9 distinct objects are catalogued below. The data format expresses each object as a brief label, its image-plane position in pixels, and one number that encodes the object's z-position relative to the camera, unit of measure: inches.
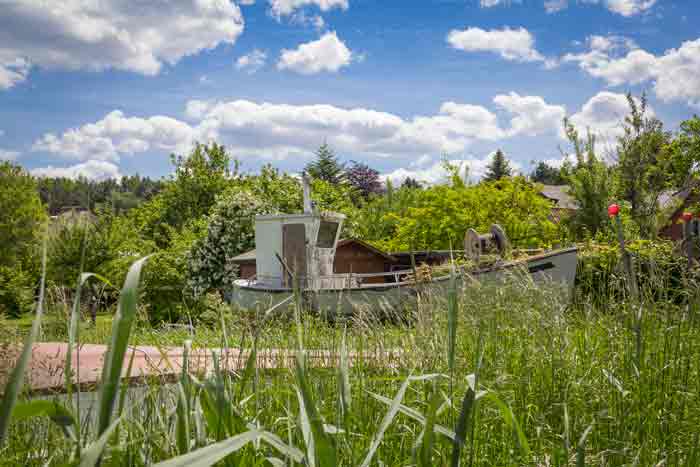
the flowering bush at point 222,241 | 763.4
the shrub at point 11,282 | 754.1
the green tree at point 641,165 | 692.1
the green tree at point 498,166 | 2076.8
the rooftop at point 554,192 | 1987.0
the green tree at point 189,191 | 1167.6
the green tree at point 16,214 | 905.5
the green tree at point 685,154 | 919.0
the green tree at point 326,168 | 1761.8
